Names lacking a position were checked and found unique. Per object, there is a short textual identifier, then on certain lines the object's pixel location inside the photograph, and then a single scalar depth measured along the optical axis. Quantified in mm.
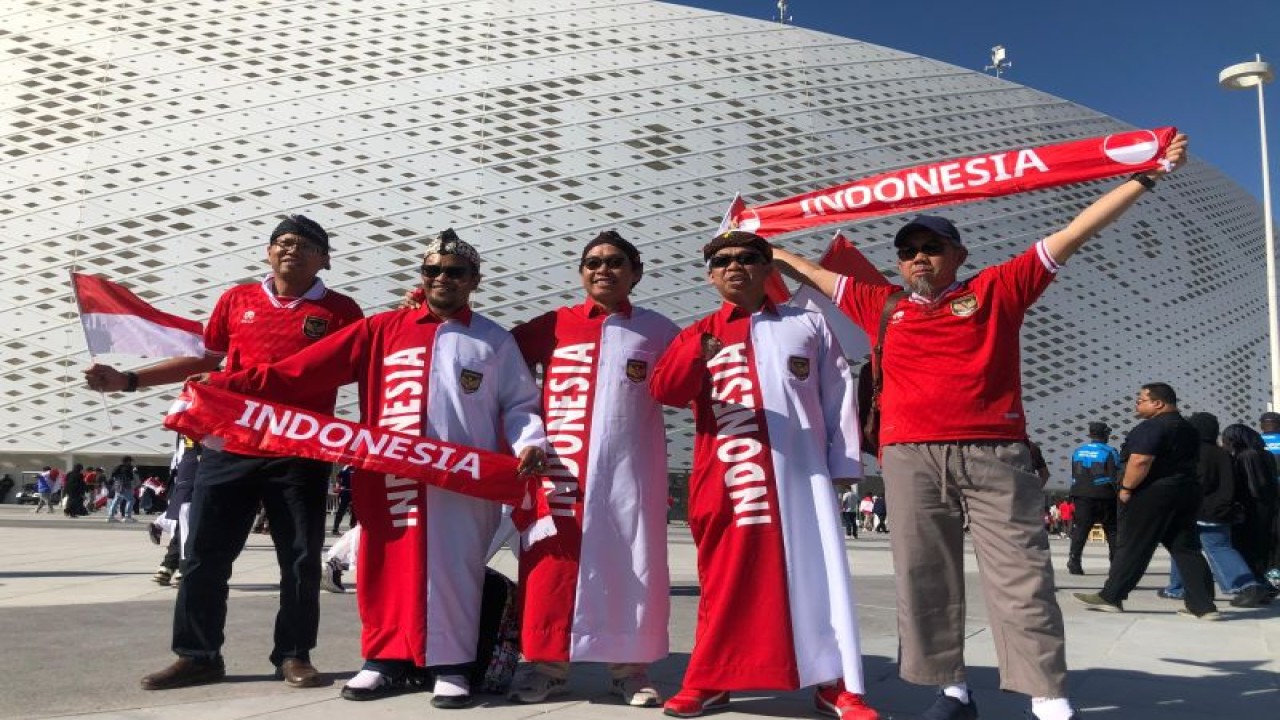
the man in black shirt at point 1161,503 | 4625
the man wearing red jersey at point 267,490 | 2650
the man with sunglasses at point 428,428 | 2529
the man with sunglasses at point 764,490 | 2379
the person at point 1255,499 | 5395
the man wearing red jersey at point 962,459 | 2238
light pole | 13234
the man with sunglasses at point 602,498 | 2529
